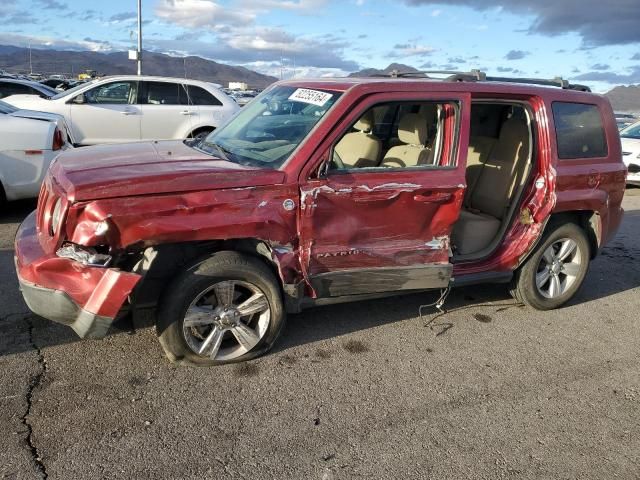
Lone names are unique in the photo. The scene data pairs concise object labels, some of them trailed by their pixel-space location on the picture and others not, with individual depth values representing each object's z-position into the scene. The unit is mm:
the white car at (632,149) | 11445
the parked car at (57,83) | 21188
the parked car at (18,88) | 13540
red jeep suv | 3154
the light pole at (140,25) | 28300
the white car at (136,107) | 10000
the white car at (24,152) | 6230
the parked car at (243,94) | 26786
